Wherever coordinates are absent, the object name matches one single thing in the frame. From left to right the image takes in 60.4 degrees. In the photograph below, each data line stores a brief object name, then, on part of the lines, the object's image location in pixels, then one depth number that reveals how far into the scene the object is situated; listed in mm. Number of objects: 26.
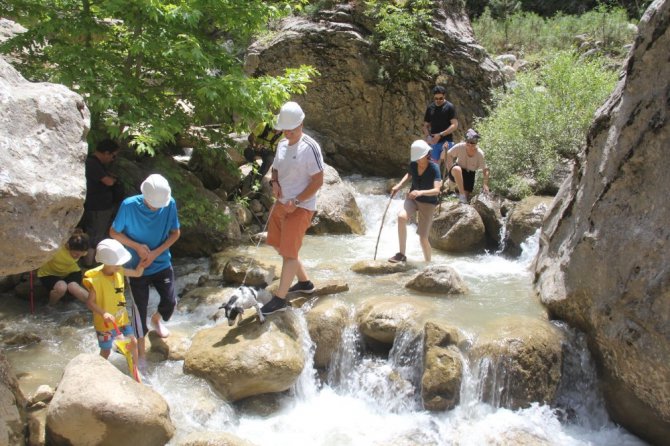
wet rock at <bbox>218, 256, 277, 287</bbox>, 7594
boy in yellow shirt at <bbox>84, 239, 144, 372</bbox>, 4828
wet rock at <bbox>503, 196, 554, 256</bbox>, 9445
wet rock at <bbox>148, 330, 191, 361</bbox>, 5902
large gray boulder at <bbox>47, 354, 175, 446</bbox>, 4285
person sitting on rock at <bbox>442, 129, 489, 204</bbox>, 10172
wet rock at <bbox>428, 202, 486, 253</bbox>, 9656
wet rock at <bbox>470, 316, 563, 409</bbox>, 5688
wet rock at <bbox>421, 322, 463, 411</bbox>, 5648
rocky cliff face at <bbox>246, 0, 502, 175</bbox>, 14211
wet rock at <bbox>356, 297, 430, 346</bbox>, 6250
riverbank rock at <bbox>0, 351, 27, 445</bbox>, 4164
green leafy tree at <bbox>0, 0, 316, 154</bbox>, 7082
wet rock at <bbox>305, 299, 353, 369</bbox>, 6297
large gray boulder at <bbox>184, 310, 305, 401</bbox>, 5414
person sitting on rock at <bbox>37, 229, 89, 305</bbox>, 6945
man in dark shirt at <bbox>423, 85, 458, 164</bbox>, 10516
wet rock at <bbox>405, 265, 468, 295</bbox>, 7133
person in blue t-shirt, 5082
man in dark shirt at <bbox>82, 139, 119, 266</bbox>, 7367
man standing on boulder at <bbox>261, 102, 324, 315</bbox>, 5488
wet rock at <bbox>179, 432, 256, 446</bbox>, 4578
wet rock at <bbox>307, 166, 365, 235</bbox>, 10836
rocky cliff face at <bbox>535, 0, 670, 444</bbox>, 5324
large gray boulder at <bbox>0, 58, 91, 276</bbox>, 3561
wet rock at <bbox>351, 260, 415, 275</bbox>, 7934
